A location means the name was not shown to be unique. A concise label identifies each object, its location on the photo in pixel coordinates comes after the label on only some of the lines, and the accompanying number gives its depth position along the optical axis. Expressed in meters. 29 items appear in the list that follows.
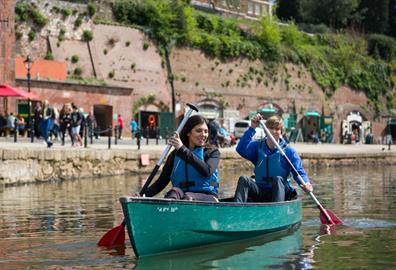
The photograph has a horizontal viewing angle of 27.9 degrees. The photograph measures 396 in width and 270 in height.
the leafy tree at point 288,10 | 77.75
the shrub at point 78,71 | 44.56
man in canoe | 11.18
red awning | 33.18
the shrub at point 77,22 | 46.09
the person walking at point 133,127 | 43.63
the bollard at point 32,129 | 27.95
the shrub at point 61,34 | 45.03
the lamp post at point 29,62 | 31.52
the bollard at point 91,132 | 30.25
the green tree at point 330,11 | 74.31
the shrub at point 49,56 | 43.56
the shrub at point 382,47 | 69.62
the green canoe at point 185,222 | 8.64
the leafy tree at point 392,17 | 78.31
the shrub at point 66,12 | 45.56
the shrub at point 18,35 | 43.07
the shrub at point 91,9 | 47.12
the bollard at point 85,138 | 26.56
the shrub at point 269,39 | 58.38
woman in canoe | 9.66
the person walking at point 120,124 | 40.29
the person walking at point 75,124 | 27.02
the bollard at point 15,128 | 27.43
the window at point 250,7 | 84.80
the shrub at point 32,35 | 43.66
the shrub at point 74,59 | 44.92
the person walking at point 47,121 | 25.65
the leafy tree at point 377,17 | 76.06
